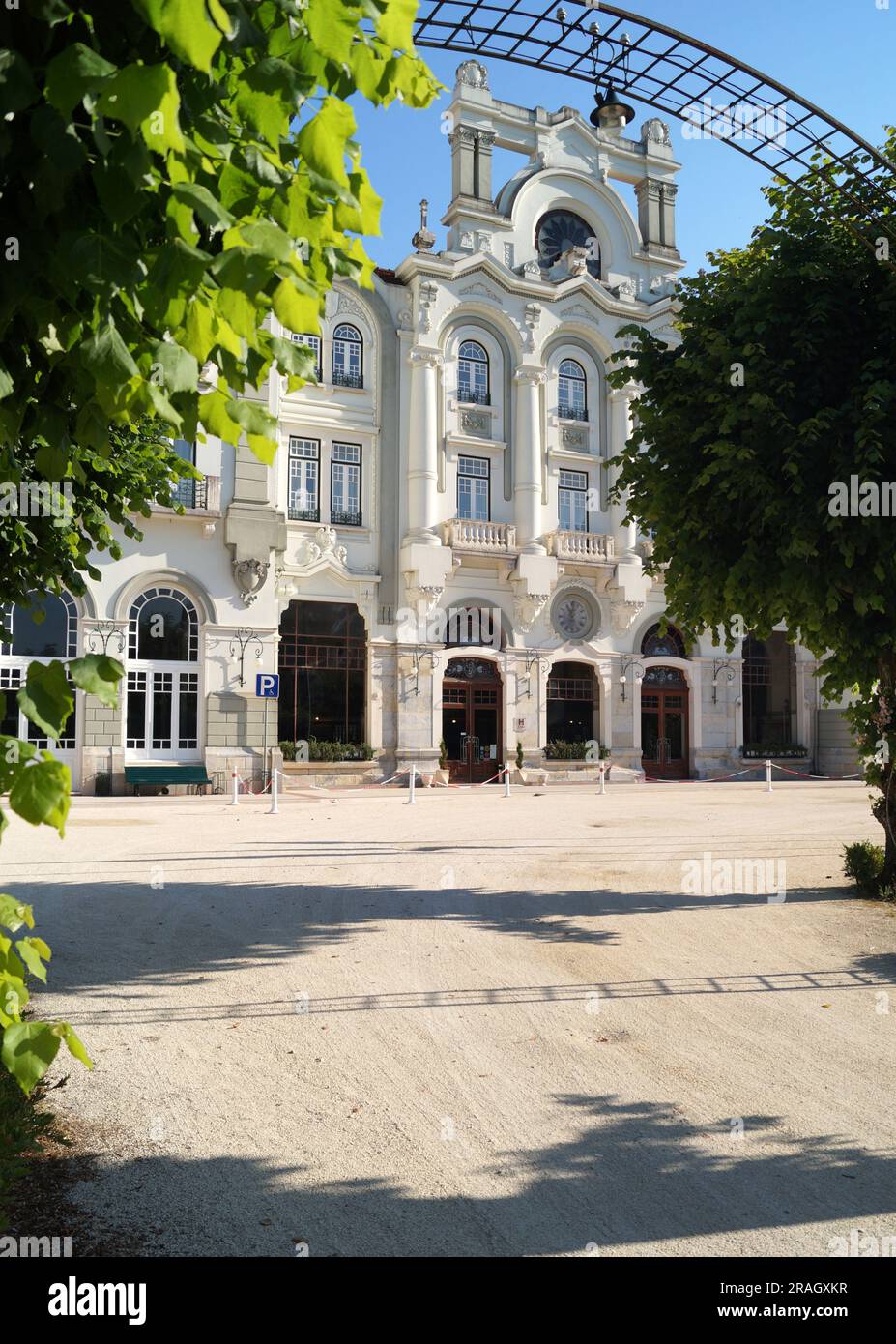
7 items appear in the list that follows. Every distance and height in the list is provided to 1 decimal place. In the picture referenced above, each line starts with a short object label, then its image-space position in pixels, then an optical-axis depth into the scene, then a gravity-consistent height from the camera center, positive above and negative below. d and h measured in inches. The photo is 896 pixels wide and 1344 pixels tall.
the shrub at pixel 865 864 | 430.9 -70.9
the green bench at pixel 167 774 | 1077.1 -74.1
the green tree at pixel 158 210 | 75.9 +41.9
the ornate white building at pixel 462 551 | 1136.2 +193.9
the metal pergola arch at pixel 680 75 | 407.5 +276.8
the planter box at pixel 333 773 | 1176.8 -80.2
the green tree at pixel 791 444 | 374.6 +102.6
